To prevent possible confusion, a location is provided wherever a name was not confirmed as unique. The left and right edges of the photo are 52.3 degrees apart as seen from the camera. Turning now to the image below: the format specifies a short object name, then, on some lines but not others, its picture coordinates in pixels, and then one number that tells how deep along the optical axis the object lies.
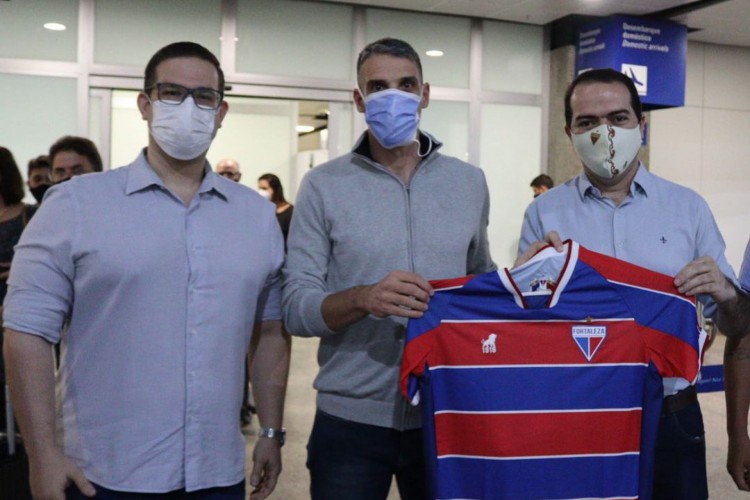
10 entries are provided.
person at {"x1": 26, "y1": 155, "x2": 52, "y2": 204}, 5.12
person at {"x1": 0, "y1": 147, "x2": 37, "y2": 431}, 3.50
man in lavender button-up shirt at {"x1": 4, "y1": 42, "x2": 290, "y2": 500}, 1.67
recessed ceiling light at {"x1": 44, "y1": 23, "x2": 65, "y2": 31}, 7.34
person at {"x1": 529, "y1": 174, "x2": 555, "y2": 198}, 8.12
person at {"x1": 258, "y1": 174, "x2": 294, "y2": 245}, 6.68
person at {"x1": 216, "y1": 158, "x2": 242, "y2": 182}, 6.74
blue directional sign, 8.31
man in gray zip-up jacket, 1.96
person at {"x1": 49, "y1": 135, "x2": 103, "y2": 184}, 3.61
